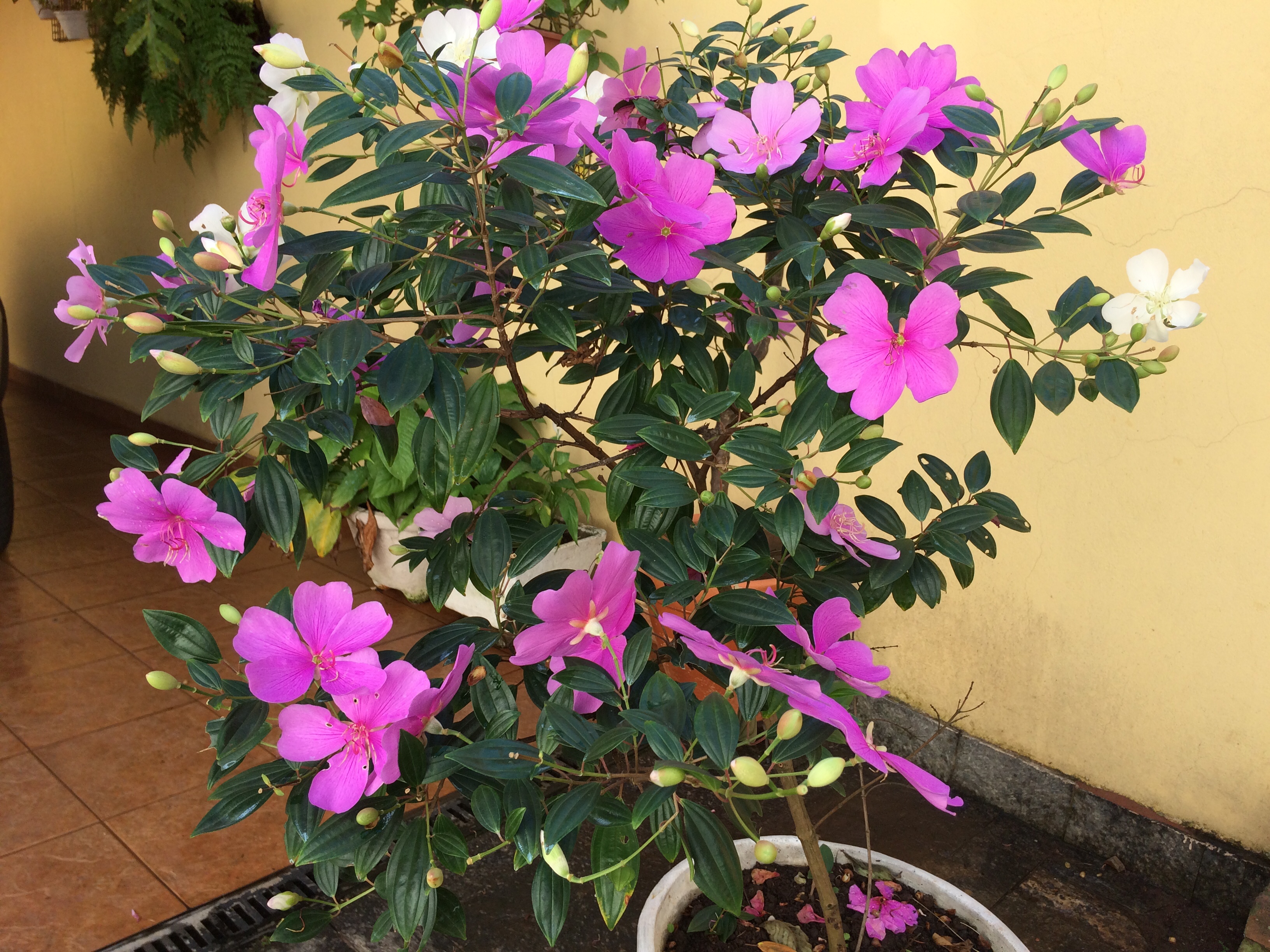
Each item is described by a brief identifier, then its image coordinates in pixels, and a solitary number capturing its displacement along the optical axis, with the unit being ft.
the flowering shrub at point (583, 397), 2.38
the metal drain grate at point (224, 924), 5.37
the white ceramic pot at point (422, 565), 8.59
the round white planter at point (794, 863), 3.96
